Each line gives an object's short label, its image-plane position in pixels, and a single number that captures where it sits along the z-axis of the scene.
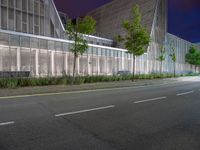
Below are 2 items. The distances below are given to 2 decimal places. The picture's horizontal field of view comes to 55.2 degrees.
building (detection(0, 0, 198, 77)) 23.86
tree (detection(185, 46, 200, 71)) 62.31
